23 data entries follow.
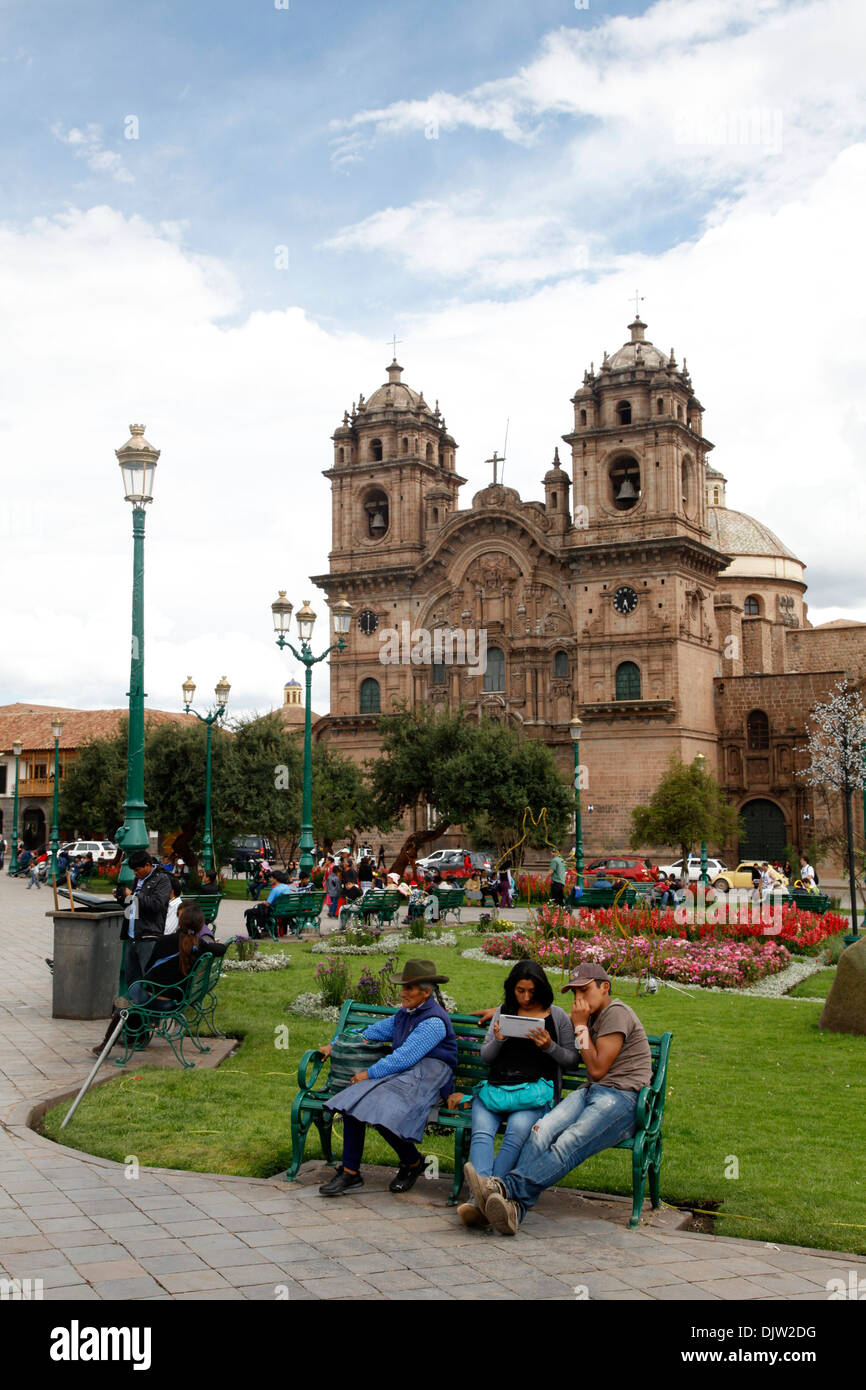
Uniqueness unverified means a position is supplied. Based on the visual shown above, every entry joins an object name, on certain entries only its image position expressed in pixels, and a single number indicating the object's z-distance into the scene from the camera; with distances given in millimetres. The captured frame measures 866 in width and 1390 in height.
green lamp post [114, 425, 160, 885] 12195
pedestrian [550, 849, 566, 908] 26922
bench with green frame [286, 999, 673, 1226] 6184
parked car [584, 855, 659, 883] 35375
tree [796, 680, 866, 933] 30062
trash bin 11656
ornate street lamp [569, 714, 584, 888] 32094
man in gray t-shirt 5965
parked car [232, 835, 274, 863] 49325
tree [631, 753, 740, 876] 42844
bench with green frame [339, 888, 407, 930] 21812
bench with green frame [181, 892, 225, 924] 18884
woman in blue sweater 6516
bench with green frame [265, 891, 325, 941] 20111
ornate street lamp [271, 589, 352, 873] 23344
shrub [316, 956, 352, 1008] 12172
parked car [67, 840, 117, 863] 45219
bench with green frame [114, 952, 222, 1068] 9766
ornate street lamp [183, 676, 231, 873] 30422
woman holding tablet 6367
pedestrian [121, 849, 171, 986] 10727
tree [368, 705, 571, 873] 38594
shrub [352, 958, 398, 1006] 11375
